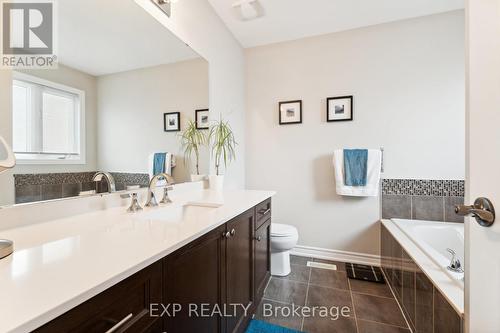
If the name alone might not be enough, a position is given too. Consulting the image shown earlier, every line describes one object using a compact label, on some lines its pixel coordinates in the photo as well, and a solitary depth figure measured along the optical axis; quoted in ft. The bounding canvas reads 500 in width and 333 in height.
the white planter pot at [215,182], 6.34
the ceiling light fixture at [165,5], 4.55
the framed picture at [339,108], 7.86
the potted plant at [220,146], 6.39
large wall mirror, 2.70
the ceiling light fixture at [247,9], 6.63
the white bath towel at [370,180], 7.41
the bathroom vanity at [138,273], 1.48
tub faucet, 4.05
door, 1.98
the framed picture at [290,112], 8.55
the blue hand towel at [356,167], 7.49
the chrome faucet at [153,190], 4.15
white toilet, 6.67
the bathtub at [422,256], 3.68
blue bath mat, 4.69
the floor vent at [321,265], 7.58
